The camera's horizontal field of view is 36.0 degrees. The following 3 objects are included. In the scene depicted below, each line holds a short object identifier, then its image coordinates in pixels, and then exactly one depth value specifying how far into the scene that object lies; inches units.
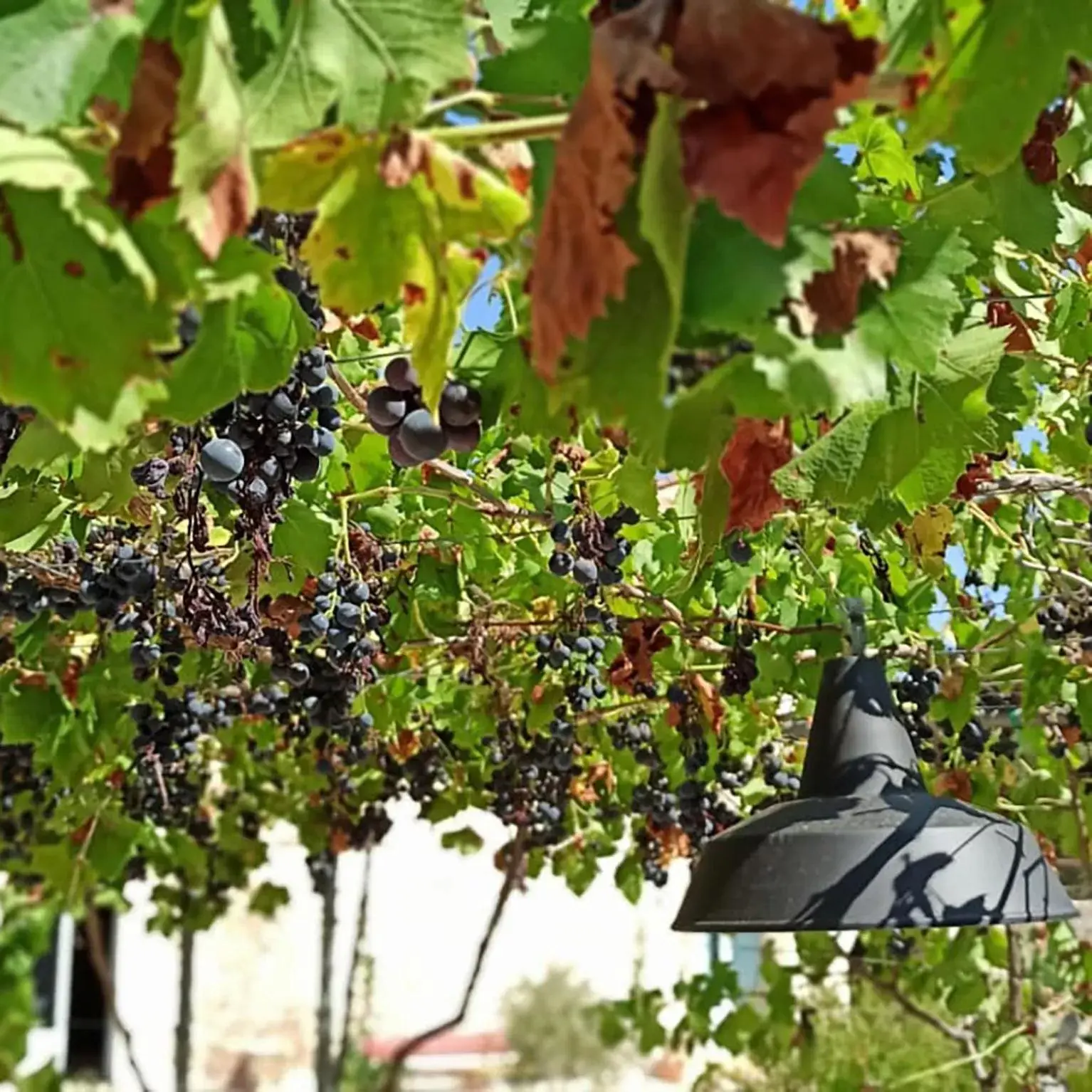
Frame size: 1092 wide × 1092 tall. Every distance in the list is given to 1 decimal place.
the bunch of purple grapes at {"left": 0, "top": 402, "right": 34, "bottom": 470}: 21.8
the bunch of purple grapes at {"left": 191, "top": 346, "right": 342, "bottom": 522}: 26.4
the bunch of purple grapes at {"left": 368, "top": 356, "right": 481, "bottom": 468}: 23.7
